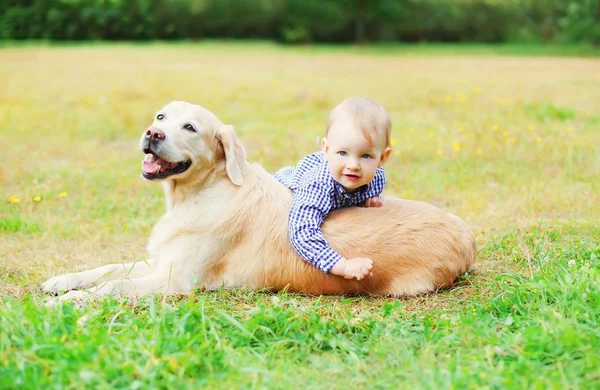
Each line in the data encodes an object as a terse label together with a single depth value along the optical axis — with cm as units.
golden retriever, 373
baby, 359
